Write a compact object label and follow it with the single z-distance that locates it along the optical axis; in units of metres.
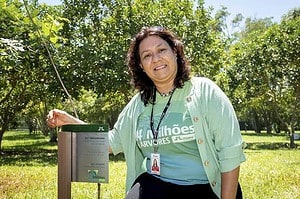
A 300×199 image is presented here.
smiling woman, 2.24
